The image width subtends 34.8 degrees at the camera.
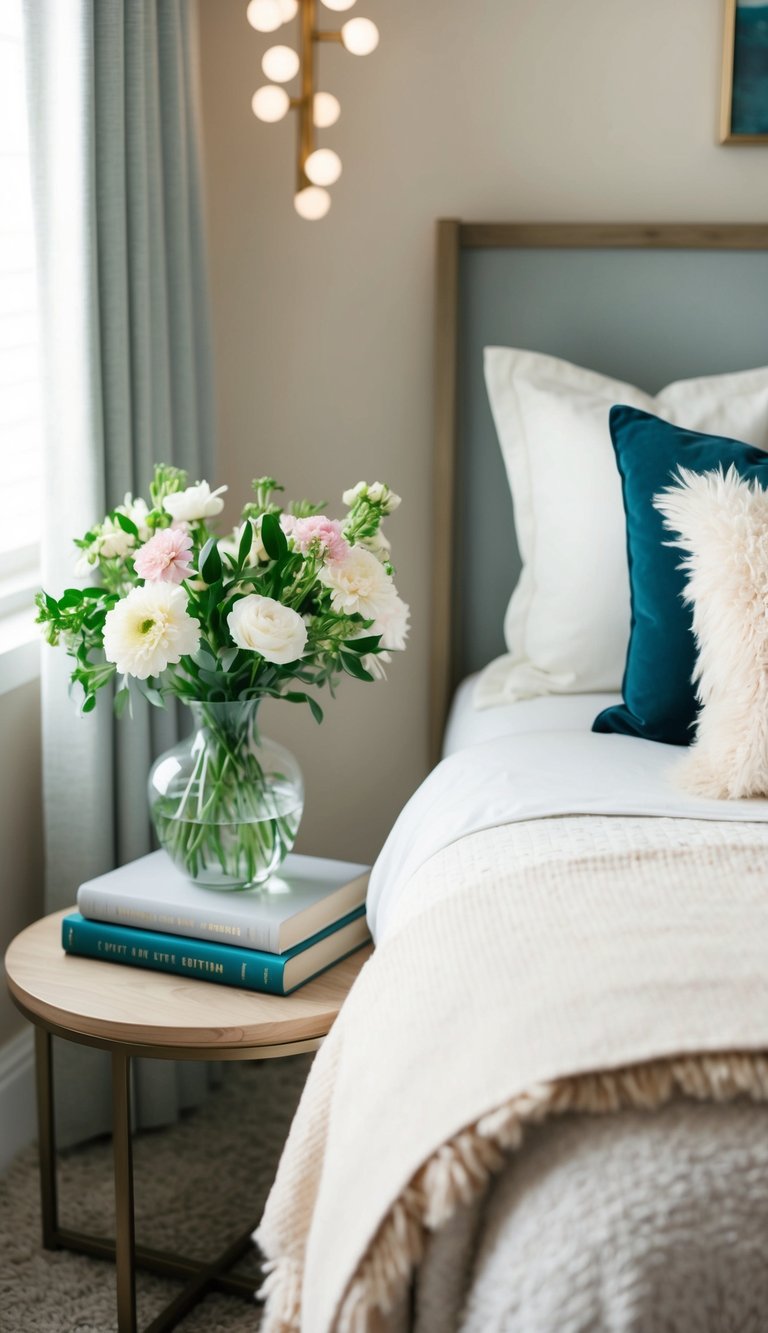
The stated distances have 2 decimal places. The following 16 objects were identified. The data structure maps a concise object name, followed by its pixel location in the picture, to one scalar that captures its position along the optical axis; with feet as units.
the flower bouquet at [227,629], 4.39
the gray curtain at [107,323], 5.38
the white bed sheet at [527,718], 5.68
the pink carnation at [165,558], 4.49
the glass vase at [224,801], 4.79
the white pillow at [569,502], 6.01
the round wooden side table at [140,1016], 4.34
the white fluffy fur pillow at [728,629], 4.58
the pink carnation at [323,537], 4.59
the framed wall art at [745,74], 6.68
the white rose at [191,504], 4.87
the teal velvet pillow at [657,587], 5.15
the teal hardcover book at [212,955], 4.57
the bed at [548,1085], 2.59
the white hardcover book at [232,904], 4.62
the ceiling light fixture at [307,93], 6.32
